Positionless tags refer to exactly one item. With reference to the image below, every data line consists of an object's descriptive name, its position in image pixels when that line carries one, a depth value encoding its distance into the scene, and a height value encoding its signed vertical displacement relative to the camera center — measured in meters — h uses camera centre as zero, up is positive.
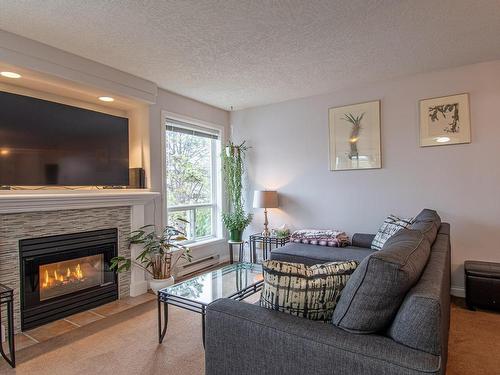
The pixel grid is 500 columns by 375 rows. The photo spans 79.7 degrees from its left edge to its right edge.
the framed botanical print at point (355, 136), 3.65 +0.66
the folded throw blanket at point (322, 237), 3.47 -0.58
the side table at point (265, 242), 4.04 -0.72
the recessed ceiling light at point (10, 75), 2.46 +1.00
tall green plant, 4.44 +0.17
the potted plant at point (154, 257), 3.32 -0.74
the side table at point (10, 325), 2.02 -0.88
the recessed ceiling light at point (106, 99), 3.17 +1.02
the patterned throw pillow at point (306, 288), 1.27 -0.42
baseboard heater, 4.06 -1.03
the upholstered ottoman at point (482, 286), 2.71 -0.91
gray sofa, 0.96 -0.55
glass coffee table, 2.17 -0.78
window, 4.04 +0.22
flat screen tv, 2.50 +0.47
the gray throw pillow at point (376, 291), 1.07 -0.37
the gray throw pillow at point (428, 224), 1.86 -0.27
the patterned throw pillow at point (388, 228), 2.98 -0.40
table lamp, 4.18 -0.13
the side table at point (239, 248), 4.34 -0.88
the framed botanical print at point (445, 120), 3.16 +0.73
